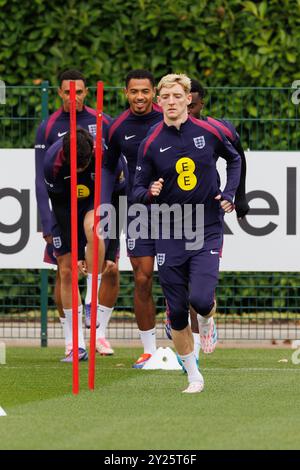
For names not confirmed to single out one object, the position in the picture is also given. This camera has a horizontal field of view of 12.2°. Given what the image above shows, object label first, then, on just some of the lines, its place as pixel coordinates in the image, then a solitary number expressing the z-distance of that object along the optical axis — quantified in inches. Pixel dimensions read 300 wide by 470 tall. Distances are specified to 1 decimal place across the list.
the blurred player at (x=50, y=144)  510.9
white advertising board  571.2
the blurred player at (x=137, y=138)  478.3
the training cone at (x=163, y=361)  476.4
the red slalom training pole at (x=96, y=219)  389.1
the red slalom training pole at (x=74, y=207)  390.0
